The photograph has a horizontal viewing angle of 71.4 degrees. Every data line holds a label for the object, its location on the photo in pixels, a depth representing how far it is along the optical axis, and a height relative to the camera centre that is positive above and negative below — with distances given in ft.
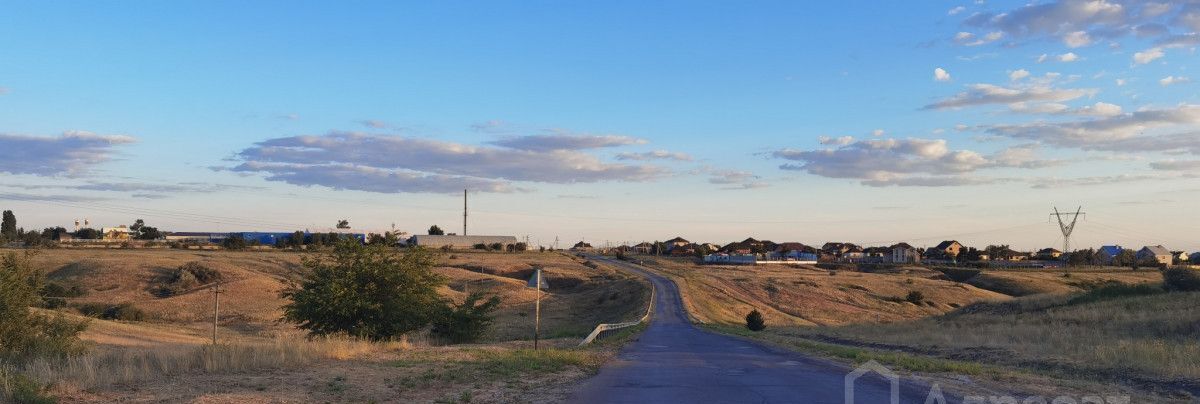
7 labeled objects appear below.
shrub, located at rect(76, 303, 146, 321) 184.58 -14.83
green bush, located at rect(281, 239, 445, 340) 95.61 -5.36
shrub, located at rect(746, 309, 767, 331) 156.15 -12.72
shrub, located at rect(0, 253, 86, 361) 75.25 -7.33
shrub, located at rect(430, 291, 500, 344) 118.21 -10.50
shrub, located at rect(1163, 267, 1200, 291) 173.37 -4.44
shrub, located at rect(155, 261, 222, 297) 251.39 -9.93
